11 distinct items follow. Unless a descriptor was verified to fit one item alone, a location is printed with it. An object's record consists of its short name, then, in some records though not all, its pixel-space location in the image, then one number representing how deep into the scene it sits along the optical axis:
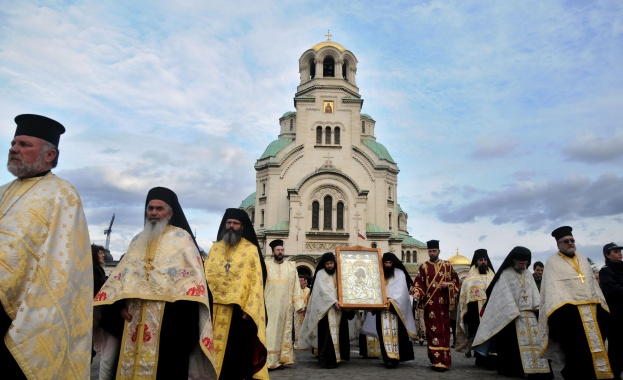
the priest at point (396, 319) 9.84
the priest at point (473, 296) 10.41
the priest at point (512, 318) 8.41
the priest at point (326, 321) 9.98
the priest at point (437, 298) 9.45
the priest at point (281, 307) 9.70
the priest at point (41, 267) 3.29
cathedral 37.19
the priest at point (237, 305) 6.07
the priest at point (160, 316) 4.91
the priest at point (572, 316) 7.05
